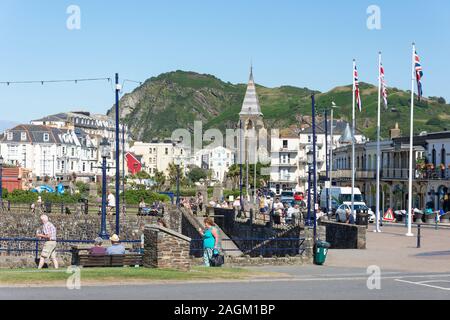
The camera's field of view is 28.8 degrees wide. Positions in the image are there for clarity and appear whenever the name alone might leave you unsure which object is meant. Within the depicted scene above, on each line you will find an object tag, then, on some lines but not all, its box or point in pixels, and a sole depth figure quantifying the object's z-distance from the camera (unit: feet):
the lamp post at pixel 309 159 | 135.44
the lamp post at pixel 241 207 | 194.01
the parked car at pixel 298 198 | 246.76
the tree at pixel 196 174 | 558.11
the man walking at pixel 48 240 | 86.89
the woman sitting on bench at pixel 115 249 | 84.53
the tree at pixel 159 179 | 424.25
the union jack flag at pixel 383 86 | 159.84
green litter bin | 94.32
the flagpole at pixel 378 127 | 158.30
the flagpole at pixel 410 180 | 146.51
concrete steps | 186.26
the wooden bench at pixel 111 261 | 82.33
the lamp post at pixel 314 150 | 126.94
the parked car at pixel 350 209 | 181.98
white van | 219.20
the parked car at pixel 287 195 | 257.22
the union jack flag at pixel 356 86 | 173.17
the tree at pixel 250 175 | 472.44
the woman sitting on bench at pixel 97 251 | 83.32
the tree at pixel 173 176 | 463.42
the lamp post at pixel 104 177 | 115.98
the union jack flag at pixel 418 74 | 145.41
